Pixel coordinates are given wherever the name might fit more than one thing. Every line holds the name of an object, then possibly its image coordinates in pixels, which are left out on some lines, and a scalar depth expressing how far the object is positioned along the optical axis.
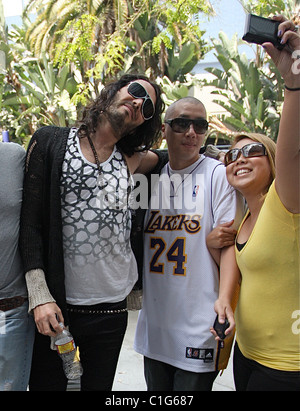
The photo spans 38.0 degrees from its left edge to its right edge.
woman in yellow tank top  1.52
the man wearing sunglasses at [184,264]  2.26
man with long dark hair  2.03
